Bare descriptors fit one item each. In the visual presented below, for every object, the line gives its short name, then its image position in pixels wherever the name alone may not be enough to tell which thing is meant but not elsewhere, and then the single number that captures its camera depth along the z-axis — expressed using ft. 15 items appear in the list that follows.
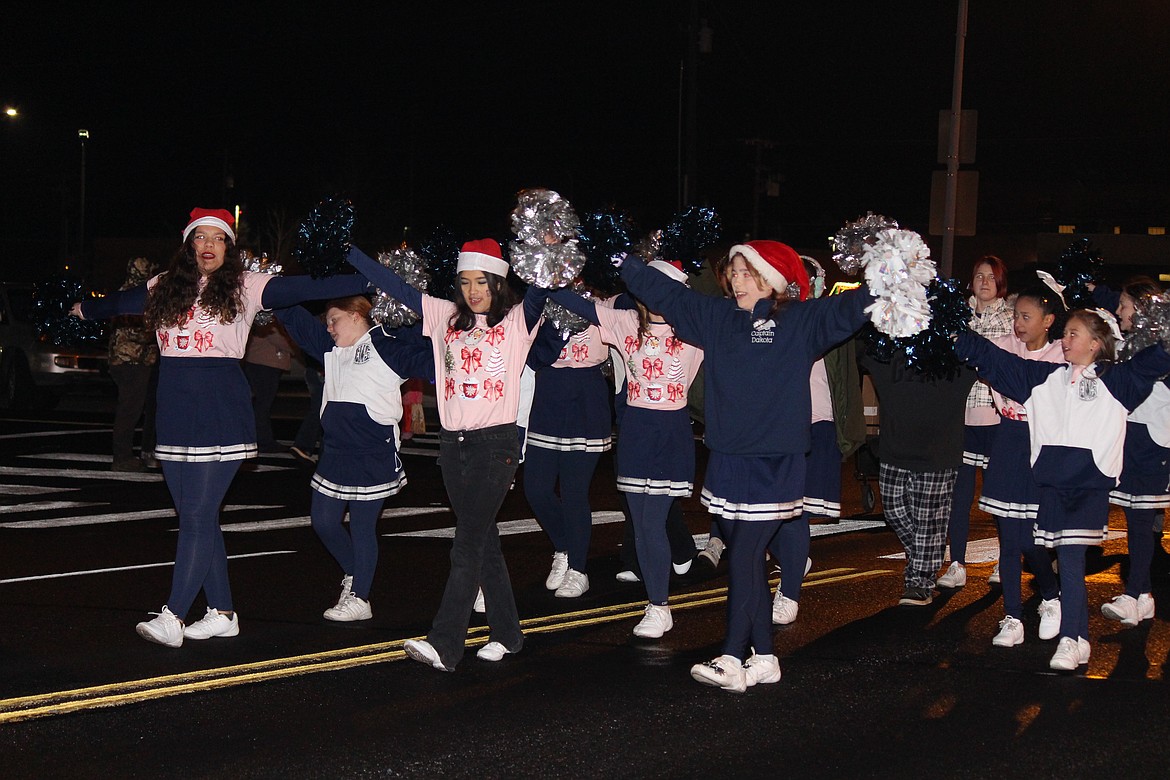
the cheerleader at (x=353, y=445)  22.72
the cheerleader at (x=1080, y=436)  20.59
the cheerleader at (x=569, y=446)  25.41
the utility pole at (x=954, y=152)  57.00
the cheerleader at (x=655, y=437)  21.93
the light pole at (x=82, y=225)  148.66
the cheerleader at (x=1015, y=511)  21.93
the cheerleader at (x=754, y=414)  18.56
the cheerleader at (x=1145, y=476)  24.36
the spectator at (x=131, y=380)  43.18
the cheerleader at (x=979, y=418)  26.76
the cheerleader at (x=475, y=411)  19.22
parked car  62.59
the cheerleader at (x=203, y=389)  20.49
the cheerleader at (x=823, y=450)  23.21
